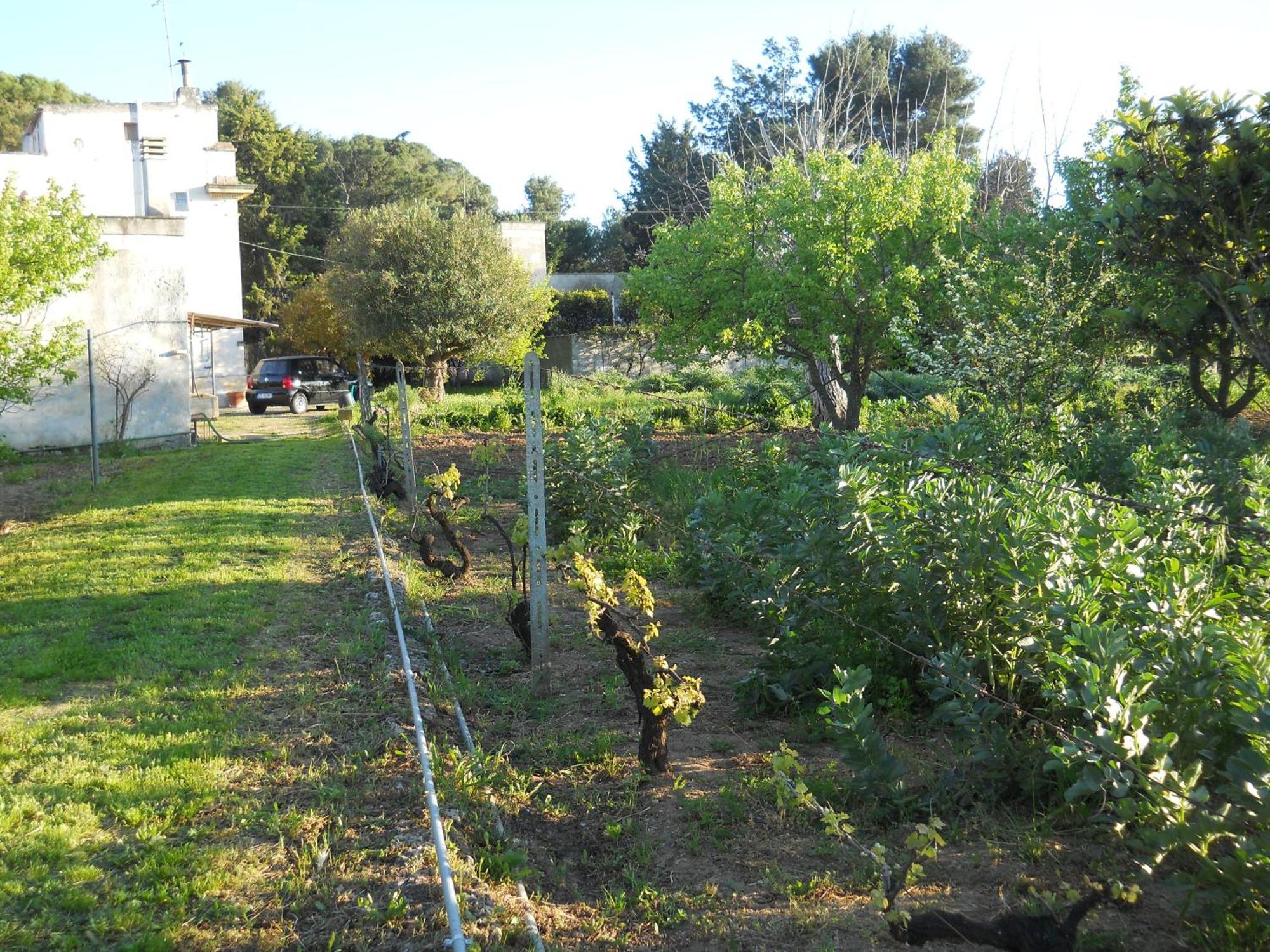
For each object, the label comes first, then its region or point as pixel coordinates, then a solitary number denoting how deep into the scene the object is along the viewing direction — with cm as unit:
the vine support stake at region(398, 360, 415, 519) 1134
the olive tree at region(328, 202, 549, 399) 2611
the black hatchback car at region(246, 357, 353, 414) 2919
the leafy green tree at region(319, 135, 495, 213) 4762
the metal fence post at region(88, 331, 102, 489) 1312
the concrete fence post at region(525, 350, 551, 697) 613
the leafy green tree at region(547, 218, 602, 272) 4806
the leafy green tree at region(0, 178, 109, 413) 1094
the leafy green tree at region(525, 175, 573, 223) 6338
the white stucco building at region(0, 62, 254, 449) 2955
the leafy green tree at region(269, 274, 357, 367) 3359
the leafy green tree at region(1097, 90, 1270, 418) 588
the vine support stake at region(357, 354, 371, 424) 1677
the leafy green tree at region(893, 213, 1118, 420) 864
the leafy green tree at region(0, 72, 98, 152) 4891
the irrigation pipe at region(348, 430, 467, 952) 307
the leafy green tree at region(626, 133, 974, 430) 1305
